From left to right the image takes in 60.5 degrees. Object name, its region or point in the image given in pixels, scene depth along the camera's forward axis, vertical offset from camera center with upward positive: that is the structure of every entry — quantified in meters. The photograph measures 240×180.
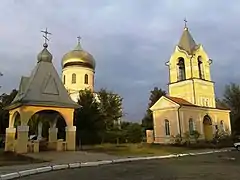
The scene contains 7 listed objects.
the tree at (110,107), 28.00 +2.18
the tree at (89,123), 23.51 +0.06
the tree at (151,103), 33.52 +3.13
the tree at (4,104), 29.64 +3.29
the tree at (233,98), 33.43 +3.65
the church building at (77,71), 29.56 +7.62
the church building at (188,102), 22.25 +2.17
